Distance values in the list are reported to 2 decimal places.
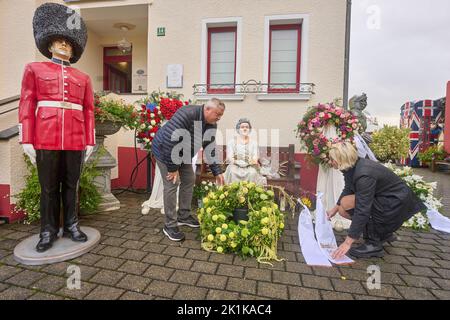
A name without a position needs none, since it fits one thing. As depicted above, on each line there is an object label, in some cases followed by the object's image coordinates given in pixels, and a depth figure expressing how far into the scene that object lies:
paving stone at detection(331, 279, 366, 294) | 2.07
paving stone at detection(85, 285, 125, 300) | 1.88
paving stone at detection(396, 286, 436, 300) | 2.00
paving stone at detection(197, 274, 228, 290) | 2.09
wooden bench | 4.24
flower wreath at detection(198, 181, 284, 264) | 2.64
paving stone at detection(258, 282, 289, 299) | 1.98
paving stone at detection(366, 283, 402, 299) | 2.01
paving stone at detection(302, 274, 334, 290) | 2.12
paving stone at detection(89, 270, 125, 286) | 2.08
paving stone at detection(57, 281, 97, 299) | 1.90
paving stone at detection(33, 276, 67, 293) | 1.98
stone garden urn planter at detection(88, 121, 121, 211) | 4.05
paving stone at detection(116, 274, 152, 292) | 2.01
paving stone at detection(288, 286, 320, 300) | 1.96
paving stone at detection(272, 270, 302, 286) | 2.18
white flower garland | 3.68
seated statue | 4.14
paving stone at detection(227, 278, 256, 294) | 2.04
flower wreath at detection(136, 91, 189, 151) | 4.09
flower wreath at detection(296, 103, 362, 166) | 3.68
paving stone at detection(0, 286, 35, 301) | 1.86
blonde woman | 2.49
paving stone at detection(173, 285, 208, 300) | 1.92
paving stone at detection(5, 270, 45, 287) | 2.04
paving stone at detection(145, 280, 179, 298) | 1.95
